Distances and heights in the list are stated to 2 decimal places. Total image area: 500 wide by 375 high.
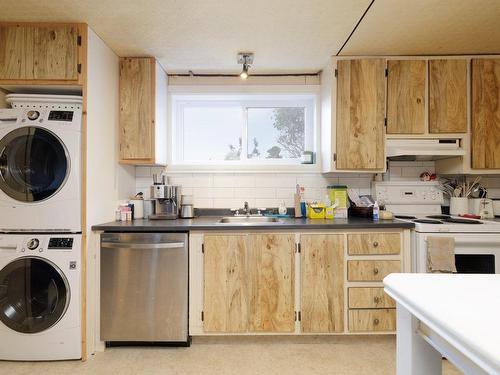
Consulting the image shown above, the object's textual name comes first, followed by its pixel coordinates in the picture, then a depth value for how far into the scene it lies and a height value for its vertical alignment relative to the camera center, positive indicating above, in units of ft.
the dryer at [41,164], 6.38 +0.58
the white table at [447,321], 1.83 -0.97
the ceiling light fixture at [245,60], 7.81 +3.61
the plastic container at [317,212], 8.34 -0.68
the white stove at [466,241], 6.75 -1.27
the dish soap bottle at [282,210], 8.95 -0.67
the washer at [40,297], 6.37 -2.45
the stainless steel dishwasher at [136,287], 6.82 -2.35
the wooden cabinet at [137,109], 7.99 +2.26
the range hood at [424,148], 7.86 +1.15
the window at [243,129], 9.75 +2.07
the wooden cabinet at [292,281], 7.06 -2.31
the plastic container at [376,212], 8.11 -0.67
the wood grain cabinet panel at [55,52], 6.46 +3.11
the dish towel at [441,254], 6.63 -1.55
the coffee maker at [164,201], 8.15 -0.35
